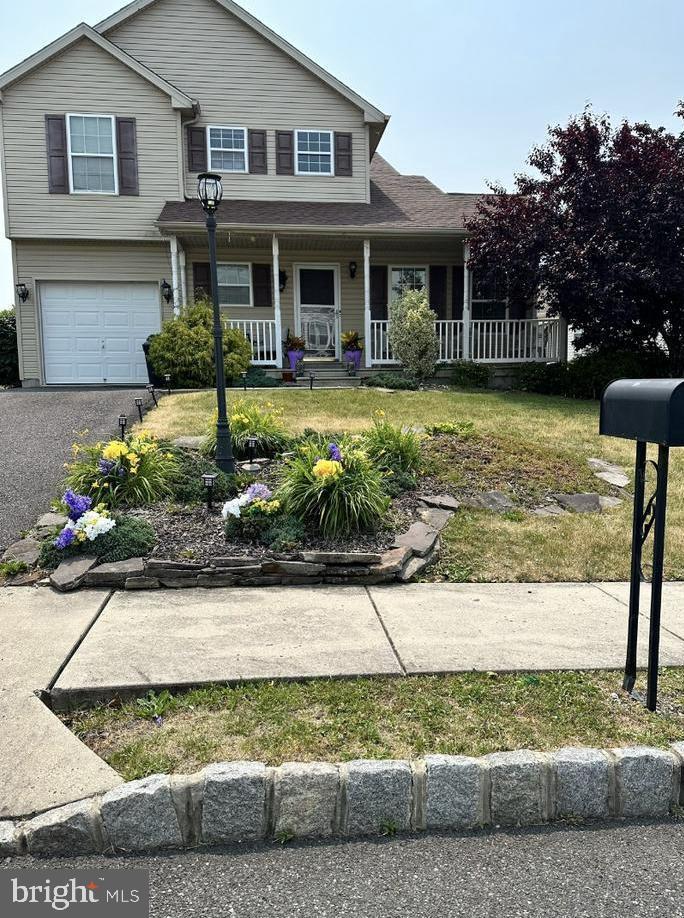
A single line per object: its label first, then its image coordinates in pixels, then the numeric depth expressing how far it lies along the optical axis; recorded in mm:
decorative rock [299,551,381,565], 4863
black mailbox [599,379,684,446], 2680
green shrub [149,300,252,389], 12555
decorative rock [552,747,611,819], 2490
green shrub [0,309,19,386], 17422
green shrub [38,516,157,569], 4832
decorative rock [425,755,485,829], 2428
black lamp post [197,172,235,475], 6613
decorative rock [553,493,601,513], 6574
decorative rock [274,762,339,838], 2377
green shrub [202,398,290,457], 7262
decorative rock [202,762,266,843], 2348
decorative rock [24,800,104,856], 2248
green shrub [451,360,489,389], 15023
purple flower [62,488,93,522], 5055
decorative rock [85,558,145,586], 4590
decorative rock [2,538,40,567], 4934
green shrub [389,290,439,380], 13875
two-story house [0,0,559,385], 14883
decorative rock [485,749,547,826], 2459
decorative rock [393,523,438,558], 5156
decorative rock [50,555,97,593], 4488
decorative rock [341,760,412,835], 2395
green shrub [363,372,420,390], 13406
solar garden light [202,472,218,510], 5656
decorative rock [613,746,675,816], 2516
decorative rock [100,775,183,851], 2295
